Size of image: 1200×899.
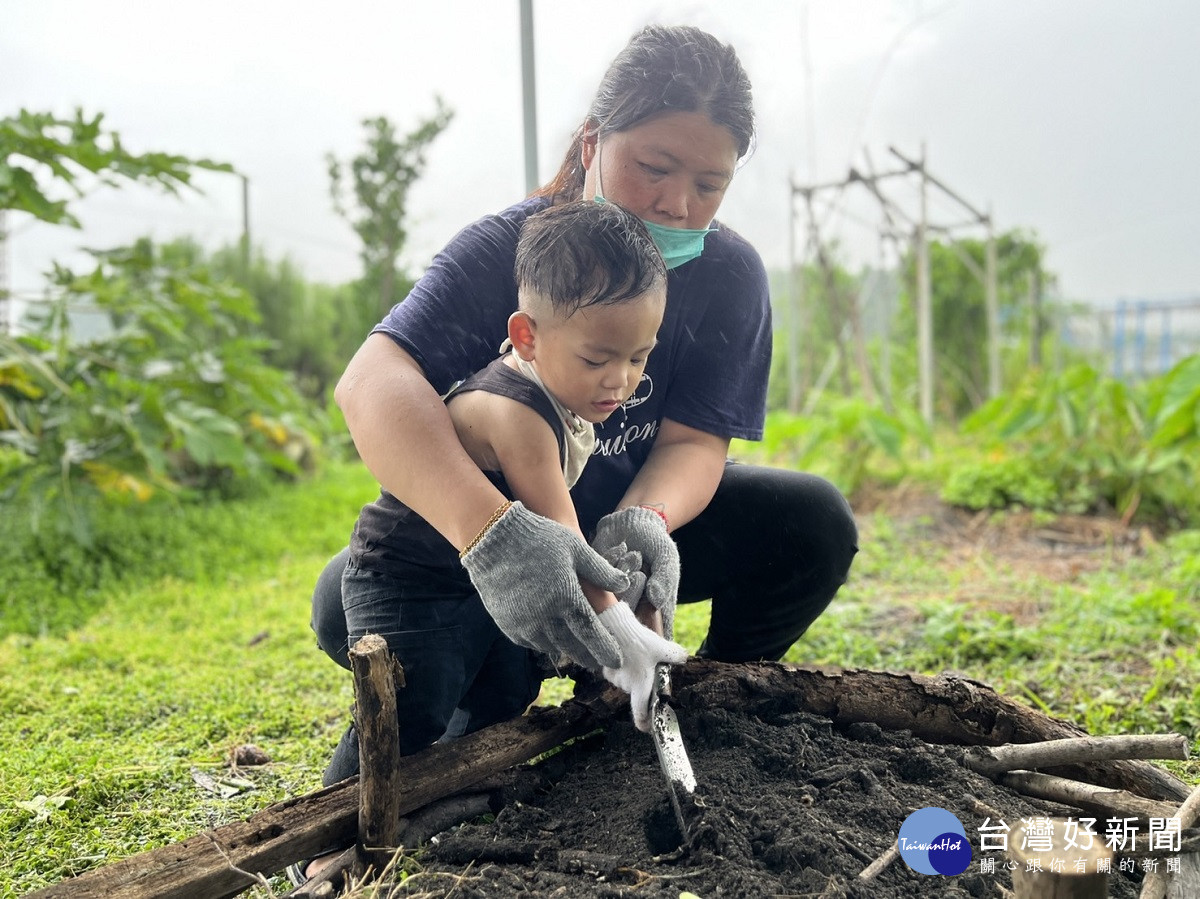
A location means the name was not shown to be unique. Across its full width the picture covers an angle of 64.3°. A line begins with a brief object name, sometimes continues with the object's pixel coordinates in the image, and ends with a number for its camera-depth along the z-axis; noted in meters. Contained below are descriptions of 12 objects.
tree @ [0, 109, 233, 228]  2.94
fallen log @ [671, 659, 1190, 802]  1.70
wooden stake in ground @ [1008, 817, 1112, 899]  1.00
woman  1.43
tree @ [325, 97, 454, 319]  6.14
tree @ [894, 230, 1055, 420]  8.34
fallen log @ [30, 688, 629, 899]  1.23
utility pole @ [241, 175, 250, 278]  7.05
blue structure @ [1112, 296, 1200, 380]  9.65
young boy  1.44
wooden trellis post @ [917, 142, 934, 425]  6.19
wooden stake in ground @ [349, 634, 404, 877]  1.32
